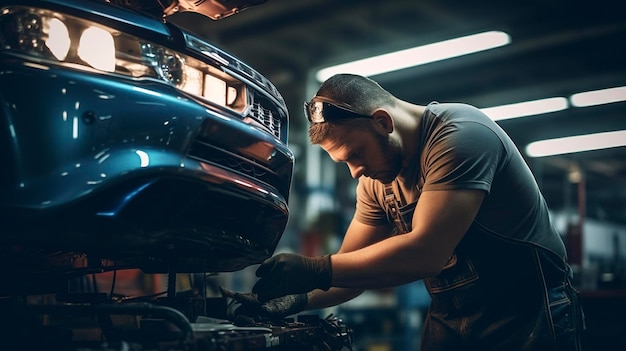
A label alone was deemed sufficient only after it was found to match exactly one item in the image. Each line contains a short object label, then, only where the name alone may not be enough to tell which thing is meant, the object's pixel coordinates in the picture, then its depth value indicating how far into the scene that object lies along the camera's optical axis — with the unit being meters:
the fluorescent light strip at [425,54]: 5.91
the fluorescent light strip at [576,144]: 9.66
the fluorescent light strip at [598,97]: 7.57
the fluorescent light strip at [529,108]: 8.15
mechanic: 1.88
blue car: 1.36
